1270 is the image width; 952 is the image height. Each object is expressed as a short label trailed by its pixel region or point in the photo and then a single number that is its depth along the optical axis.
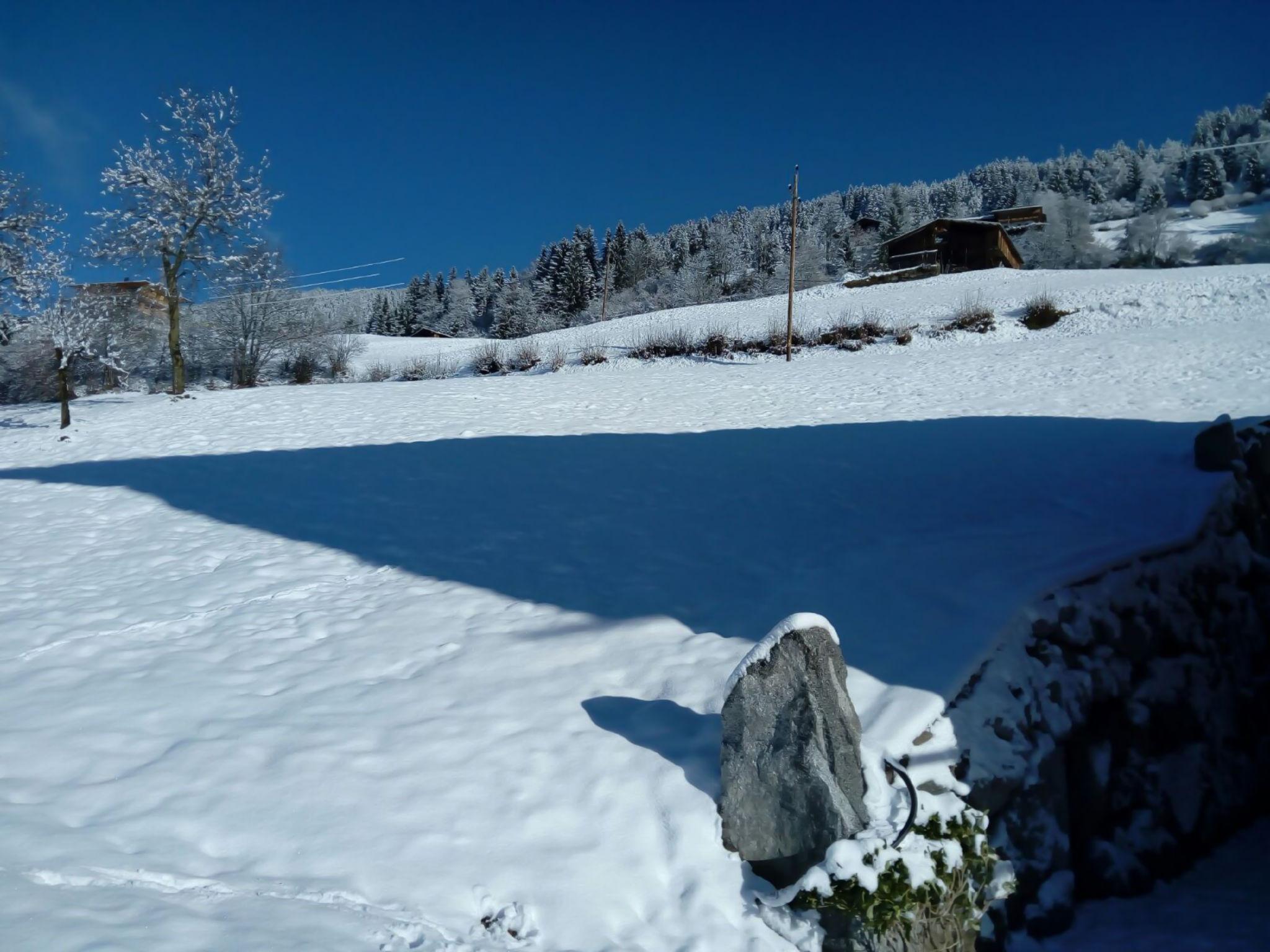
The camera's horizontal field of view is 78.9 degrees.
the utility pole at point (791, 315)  22.73
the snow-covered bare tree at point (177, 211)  19.08
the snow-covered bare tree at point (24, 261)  17.03
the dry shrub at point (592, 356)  26.03
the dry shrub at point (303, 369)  31.05
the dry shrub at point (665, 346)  26.16
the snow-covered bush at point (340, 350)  33.94
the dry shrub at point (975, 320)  23.88
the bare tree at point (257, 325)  31.84
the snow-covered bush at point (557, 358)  25.66
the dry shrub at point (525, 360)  26.72
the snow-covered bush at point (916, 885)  3.17
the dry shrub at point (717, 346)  25.77
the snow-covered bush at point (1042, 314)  22.97
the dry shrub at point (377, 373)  27.52
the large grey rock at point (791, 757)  3.34
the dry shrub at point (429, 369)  27.52
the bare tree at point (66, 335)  15.31
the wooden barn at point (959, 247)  43.91
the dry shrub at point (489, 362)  27.02
